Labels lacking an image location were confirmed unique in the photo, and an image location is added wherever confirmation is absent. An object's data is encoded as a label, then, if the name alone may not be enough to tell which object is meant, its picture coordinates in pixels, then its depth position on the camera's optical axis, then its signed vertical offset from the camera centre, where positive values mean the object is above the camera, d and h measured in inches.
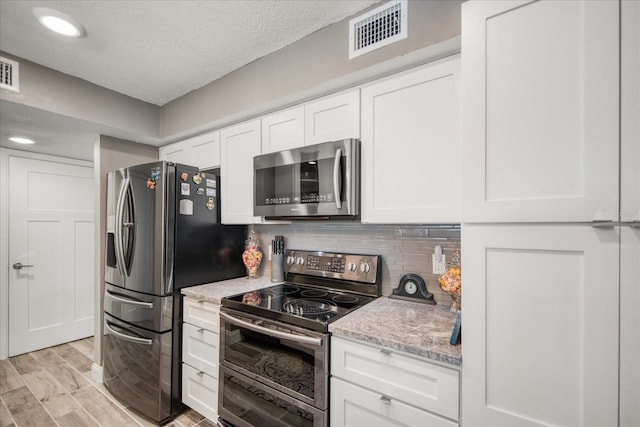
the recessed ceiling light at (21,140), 108.1 +26.5
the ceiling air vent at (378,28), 57.7 +37.7
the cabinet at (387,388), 44.6 -28.6
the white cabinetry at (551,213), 32.4 +0.2
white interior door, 122.1 -18.5
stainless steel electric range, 56.5 -27.7
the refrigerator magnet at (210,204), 91.9 +2.6
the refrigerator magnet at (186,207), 83.7 +1.4
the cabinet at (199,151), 96.7 +21.4
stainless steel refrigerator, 80.3 -16.0
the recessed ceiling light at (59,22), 61.8 +41.0
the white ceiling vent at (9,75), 75.2 +34.9
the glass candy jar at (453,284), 59.4 -14.2
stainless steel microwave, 64.6 +7.4
